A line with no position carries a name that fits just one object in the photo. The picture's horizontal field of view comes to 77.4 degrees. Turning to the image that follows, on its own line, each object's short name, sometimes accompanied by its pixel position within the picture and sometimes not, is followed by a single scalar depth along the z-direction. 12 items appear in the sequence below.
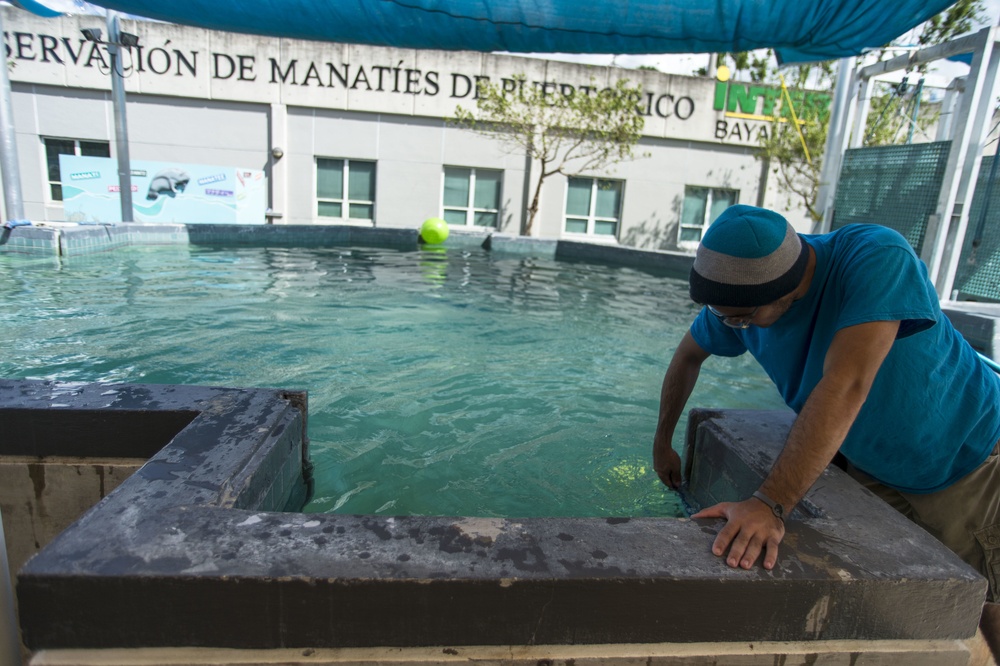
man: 1.84
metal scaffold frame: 5.48
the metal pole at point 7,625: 1.58
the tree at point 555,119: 17.58
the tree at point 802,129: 16.62
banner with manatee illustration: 17.25
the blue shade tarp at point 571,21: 2.37
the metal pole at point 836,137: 7.04
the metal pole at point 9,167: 11.26
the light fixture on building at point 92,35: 11.73
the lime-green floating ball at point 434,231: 16.08
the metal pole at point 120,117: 12.20
